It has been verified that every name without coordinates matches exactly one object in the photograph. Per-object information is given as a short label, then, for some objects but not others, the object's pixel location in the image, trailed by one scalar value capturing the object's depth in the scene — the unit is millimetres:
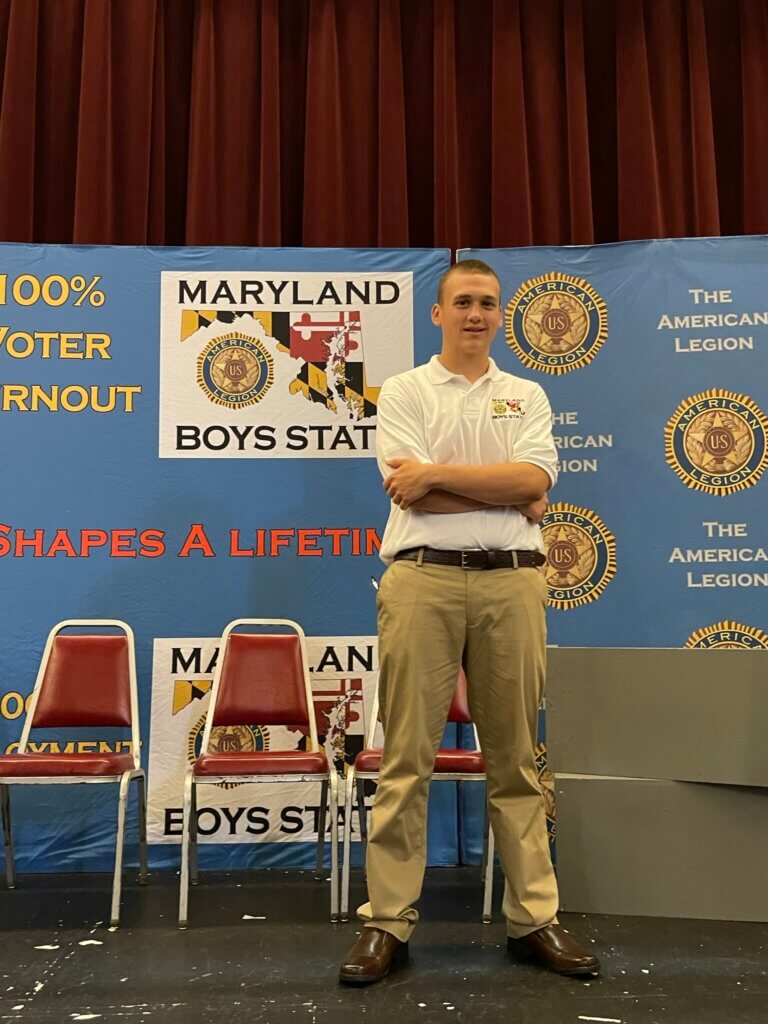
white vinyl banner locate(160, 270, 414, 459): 3688
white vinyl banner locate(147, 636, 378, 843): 3504
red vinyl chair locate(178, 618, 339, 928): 3383
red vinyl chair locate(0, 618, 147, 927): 3342
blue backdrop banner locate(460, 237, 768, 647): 3574
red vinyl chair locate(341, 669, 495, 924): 2854
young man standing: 2293
